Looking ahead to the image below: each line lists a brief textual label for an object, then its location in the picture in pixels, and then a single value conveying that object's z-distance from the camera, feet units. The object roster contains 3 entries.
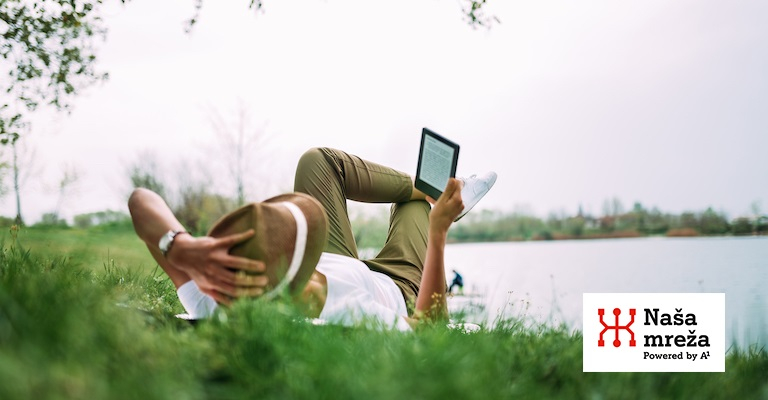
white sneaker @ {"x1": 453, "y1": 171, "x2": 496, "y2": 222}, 9.81
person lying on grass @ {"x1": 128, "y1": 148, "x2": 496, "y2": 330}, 6.43
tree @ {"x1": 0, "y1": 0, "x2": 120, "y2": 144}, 13.16
